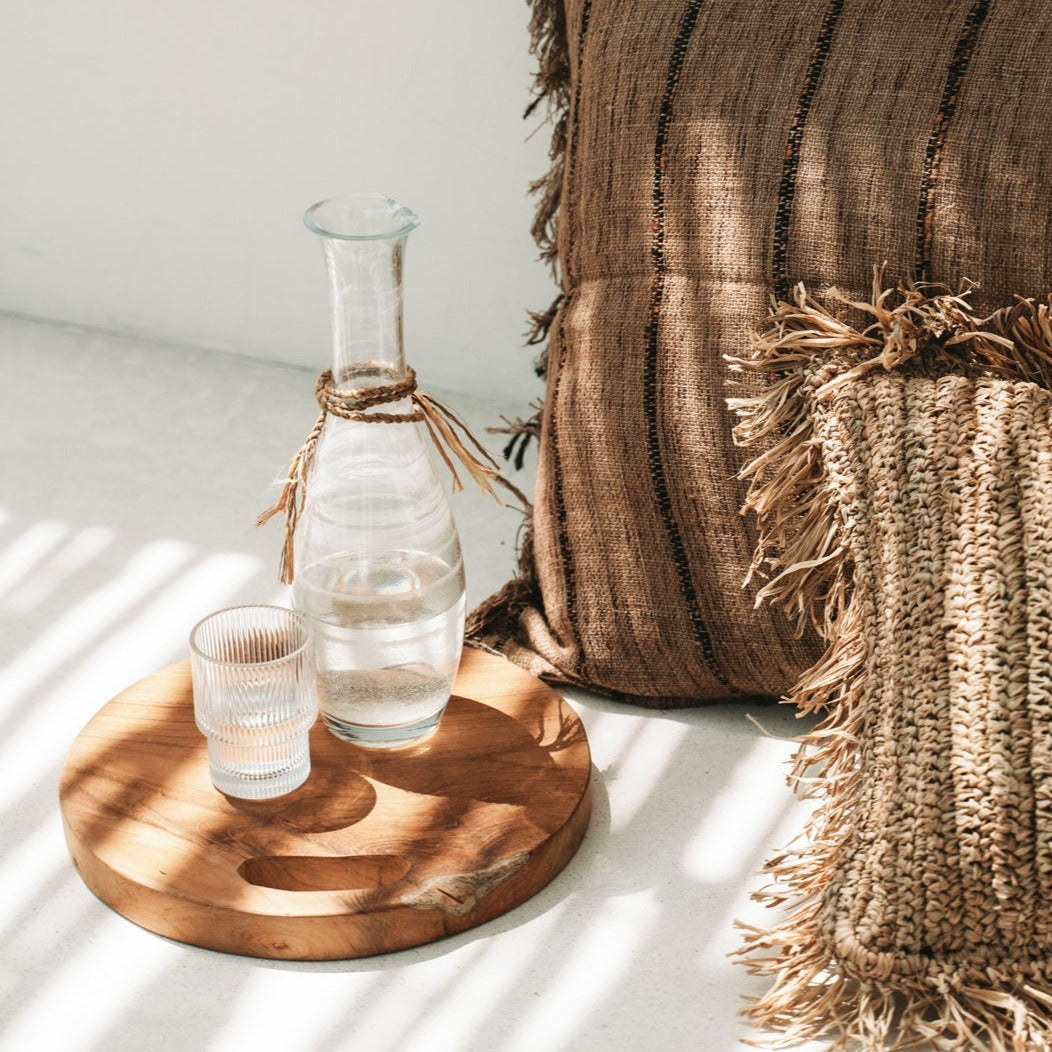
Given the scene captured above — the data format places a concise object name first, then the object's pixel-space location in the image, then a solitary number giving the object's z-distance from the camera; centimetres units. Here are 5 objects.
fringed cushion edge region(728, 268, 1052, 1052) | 148
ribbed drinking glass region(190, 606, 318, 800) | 157
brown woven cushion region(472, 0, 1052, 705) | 158
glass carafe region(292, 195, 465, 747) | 161
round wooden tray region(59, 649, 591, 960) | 154
